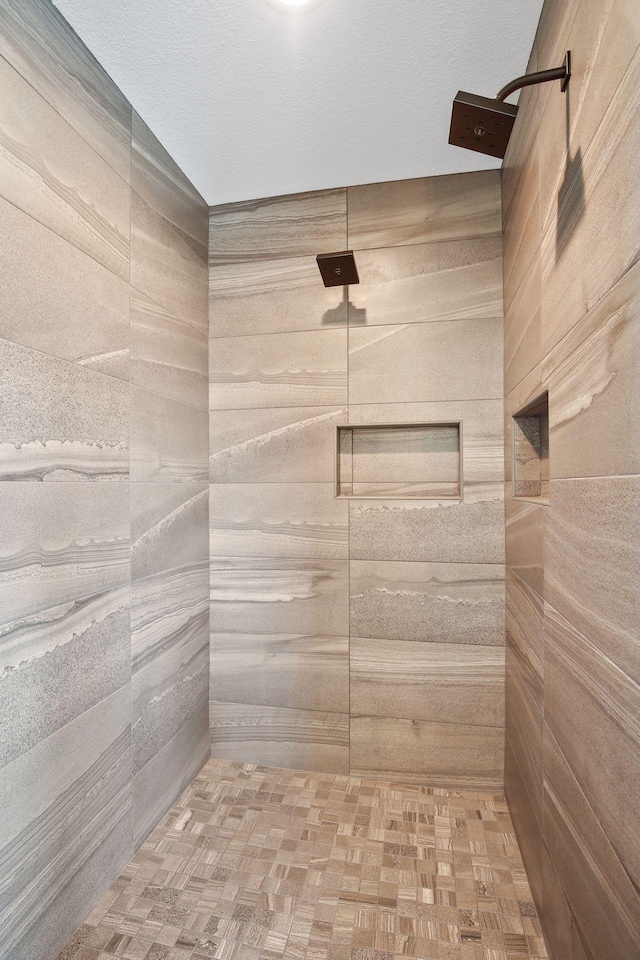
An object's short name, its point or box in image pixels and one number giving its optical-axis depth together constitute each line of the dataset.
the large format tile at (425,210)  1.91
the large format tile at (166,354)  1.63
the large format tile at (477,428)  1.89
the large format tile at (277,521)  2.01
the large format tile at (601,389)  0.73
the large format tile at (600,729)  0.72
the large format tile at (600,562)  0.73
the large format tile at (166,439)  1.62
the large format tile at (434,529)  1.89
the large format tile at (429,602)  1.88
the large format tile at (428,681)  1.89
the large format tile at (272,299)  2.04
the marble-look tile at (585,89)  0.76
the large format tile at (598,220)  0.73
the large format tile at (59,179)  1.13
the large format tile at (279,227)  2.04
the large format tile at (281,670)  2.01
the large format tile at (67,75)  1.16
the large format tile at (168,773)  1.60
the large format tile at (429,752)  1.89
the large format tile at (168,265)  1.64
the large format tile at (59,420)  1.12
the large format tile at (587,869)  0.75
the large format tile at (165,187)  1.64
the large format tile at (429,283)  1.90
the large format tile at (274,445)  2.03
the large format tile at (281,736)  2.01
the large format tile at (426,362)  1.90
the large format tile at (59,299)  1.13
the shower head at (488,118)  1.02
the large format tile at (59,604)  1.11
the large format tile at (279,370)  2.02
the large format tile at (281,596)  2.01
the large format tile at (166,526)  1.61
